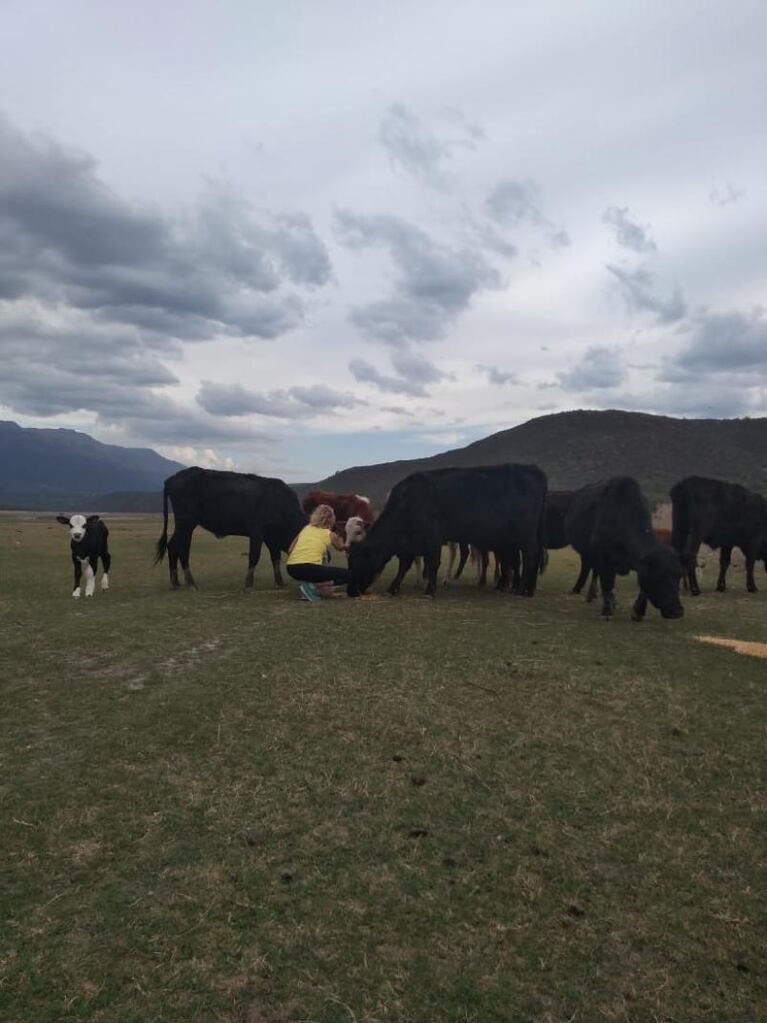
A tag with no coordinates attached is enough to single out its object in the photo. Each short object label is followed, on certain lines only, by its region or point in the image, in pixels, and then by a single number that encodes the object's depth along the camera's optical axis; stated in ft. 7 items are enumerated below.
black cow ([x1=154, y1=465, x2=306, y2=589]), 44.80
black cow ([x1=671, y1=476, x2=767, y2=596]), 46.47
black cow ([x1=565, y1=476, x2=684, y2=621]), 32.68
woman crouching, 41.32
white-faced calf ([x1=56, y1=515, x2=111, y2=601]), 41.16
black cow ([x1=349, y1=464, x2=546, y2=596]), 42.09
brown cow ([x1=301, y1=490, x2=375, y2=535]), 54.95
